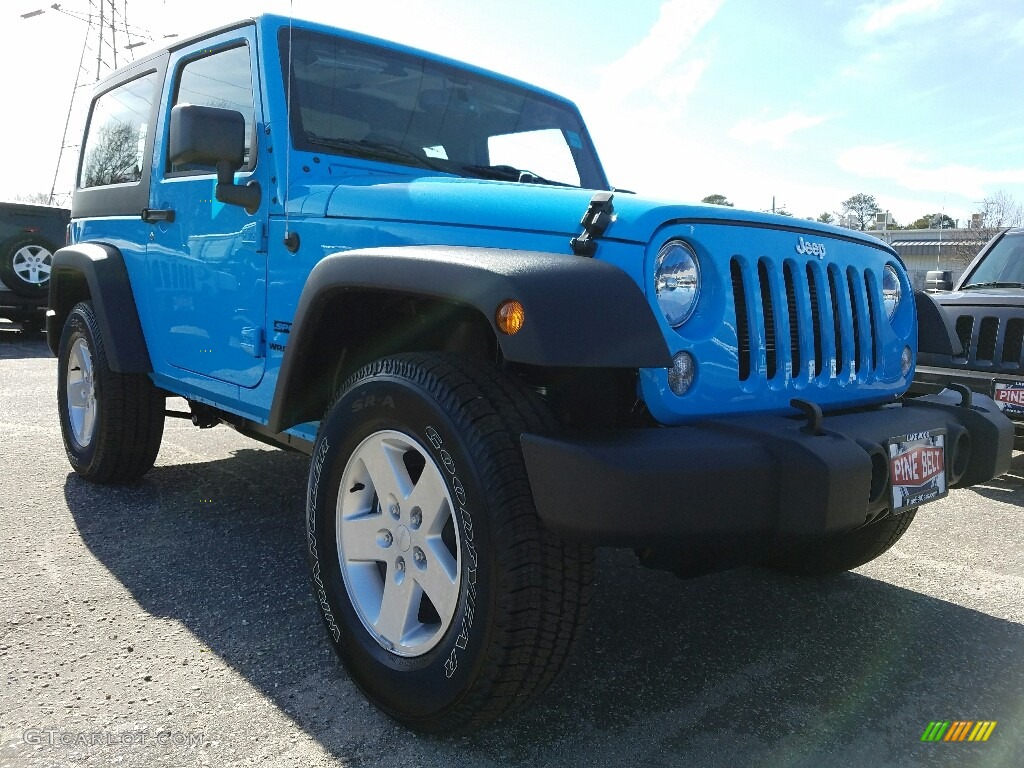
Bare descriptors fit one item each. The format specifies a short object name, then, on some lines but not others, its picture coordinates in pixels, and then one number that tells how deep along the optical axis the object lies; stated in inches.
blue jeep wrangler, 72.5
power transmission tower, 1072.5
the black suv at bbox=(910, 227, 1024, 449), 200.1
